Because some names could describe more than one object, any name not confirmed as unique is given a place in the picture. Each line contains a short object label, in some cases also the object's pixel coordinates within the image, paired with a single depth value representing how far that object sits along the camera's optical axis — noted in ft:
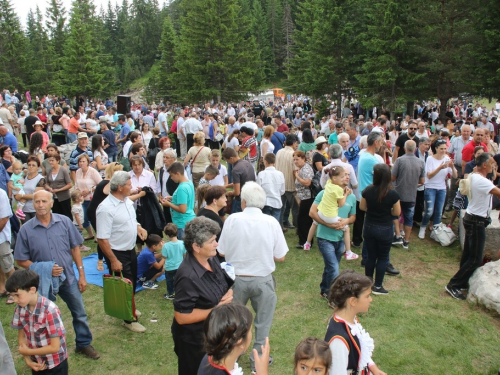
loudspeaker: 55.72
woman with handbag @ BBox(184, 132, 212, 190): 26.45
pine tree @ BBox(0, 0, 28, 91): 146.51
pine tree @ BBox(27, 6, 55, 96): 155.33
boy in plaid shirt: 10.98
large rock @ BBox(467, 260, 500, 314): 18.15
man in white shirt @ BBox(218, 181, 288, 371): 12.87
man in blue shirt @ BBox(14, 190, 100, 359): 13.48
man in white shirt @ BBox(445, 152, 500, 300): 18.15
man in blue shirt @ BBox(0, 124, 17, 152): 31.94
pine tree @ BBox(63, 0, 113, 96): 128.34
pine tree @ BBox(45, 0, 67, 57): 181.98
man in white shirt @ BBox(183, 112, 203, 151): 46.73
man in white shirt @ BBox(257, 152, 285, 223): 22.30
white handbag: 25.40
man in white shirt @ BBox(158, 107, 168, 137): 53.41
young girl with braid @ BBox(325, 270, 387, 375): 8.62
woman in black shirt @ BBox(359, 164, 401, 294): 17.78
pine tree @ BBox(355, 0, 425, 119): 70.44
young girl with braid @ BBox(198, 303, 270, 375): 7.45
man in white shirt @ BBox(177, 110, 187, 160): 49.37
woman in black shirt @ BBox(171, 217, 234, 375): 10.11
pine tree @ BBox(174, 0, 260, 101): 118.21
